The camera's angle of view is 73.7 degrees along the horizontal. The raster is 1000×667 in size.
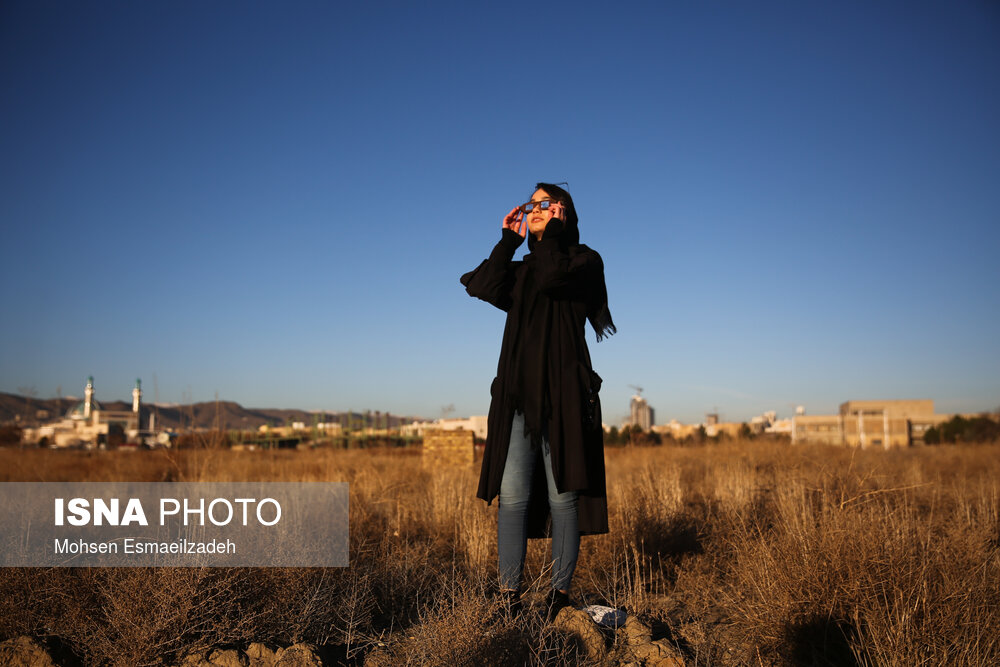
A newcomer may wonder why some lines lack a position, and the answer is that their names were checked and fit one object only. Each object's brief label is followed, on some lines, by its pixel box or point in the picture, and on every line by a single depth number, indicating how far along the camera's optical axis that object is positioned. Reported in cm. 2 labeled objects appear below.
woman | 240
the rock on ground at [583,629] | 203
